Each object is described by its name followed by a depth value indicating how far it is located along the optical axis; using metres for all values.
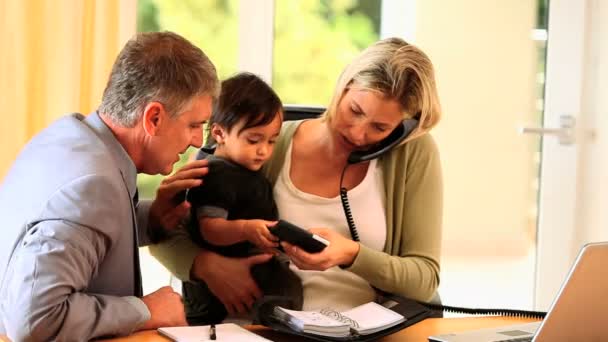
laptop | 2.61
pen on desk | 2.74
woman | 3.11
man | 2.65
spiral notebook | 2.79
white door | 3.96
